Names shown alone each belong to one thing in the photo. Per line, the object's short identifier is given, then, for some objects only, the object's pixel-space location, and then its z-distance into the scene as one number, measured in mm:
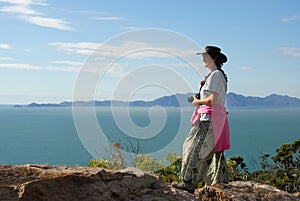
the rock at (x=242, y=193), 4441
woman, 5055
